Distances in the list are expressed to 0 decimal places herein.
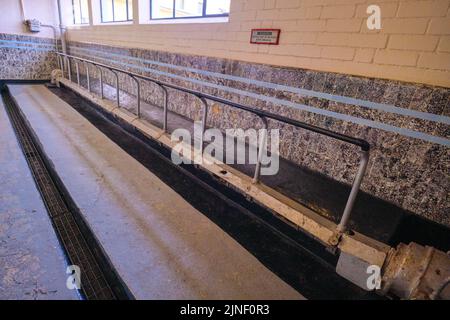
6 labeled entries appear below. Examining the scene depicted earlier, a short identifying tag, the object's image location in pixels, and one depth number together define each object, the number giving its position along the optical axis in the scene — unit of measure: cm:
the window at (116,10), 598
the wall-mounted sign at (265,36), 272
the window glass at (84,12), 777
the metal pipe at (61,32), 801
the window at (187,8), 361
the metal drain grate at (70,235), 156
